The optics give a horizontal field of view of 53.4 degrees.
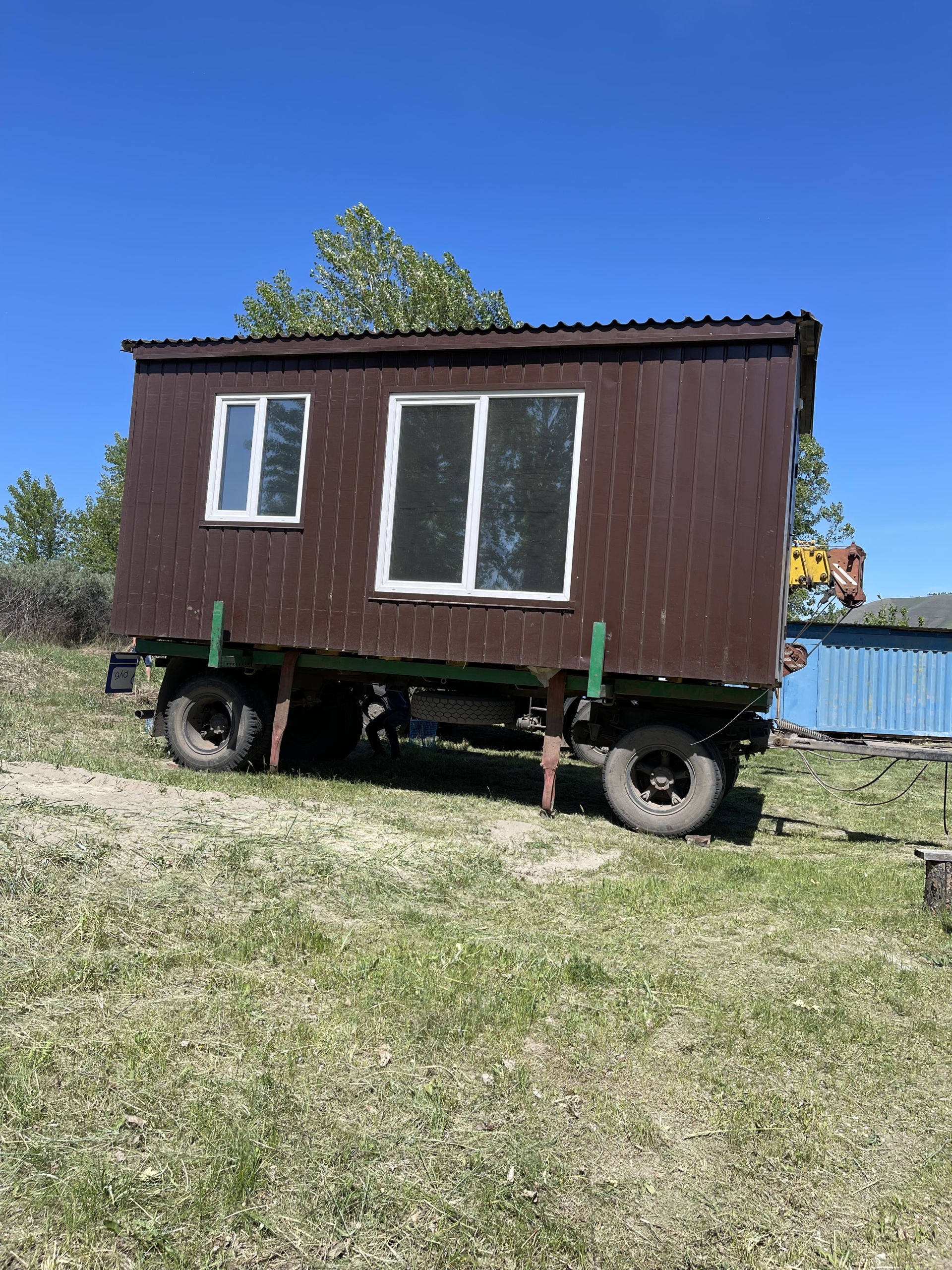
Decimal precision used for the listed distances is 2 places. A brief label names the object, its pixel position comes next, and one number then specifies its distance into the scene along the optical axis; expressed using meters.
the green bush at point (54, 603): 20.53
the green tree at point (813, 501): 33.44
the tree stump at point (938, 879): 5.61
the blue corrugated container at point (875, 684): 20.16
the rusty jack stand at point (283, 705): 9.01
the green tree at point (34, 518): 43.06
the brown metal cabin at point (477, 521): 7.58
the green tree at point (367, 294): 26.61
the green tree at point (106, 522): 39.69
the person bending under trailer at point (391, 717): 10.88
